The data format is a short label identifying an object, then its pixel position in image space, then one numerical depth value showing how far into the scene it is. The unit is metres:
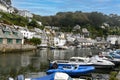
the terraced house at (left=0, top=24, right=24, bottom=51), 41.20
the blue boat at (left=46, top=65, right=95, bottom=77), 20.66
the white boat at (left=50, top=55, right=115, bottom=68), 25.05
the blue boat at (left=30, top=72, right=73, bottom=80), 13.10
